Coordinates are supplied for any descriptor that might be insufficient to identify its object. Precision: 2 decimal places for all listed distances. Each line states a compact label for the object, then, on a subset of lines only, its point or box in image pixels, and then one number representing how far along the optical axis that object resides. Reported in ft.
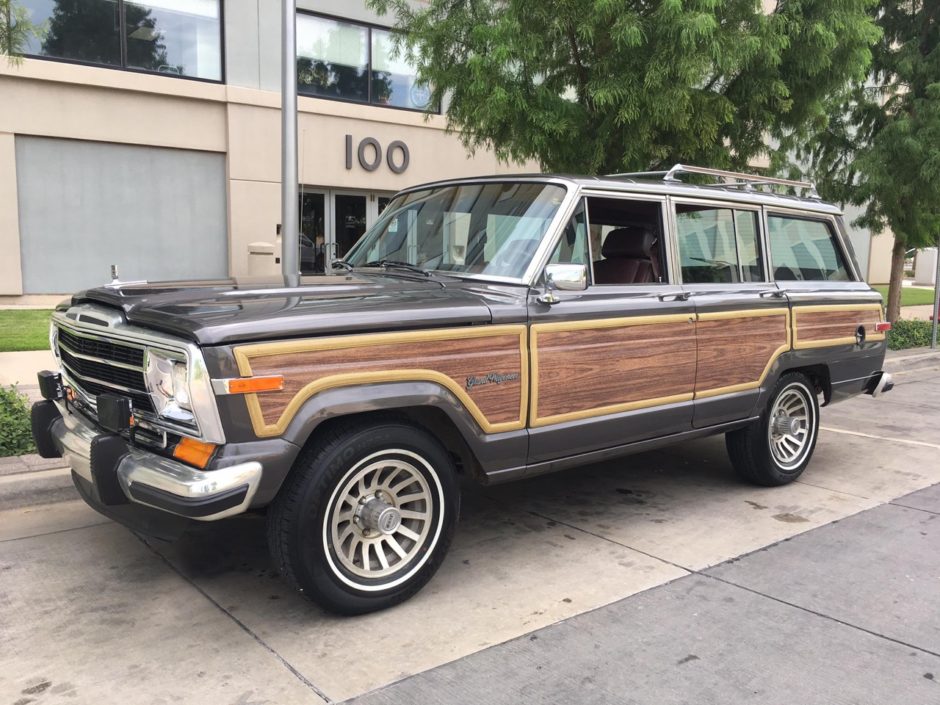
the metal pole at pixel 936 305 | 42.56
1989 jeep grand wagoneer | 10.90
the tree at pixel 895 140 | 39.29
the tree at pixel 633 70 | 24.02
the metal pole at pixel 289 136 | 27.12
